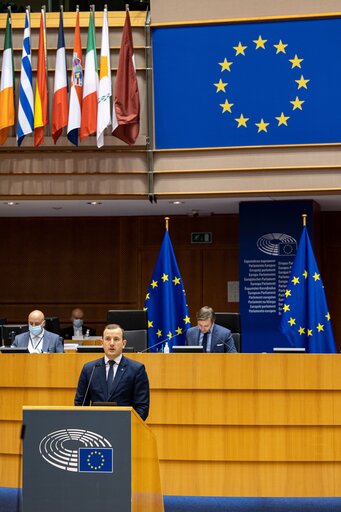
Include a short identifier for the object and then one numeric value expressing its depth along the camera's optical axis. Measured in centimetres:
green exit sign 1642
